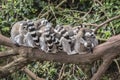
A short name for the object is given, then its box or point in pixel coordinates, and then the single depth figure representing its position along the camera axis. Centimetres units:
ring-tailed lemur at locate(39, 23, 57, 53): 479
